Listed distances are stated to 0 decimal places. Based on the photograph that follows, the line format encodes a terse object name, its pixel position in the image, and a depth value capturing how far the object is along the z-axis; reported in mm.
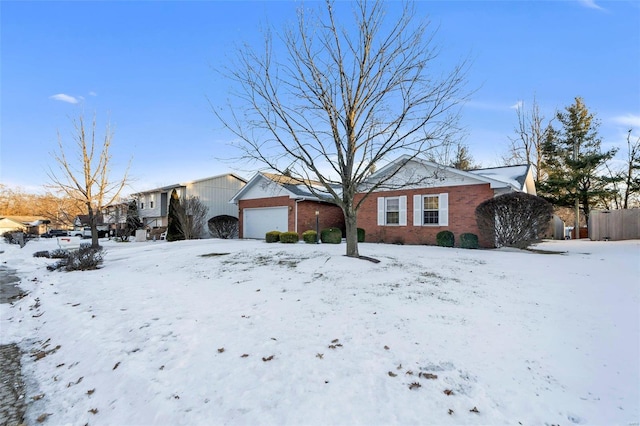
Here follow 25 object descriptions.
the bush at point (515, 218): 11602
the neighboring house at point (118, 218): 32056
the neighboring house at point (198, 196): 27078
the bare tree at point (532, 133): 28686
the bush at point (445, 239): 14664
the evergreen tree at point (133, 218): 31141
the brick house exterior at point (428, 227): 14664
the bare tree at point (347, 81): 8641
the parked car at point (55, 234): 40912
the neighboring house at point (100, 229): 36969
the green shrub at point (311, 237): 16172
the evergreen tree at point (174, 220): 22578
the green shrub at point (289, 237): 16484
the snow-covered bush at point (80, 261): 10758
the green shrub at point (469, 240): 13977
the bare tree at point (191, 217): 22375
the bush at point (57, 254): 13052
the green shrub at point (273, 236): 17375
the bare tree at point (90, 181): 17453
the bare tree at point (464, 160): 31000
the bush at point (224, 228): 24453
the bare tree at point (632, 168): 23194
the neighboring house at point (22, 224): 47000
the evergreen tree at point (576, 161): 22781
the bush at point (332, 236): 16234
